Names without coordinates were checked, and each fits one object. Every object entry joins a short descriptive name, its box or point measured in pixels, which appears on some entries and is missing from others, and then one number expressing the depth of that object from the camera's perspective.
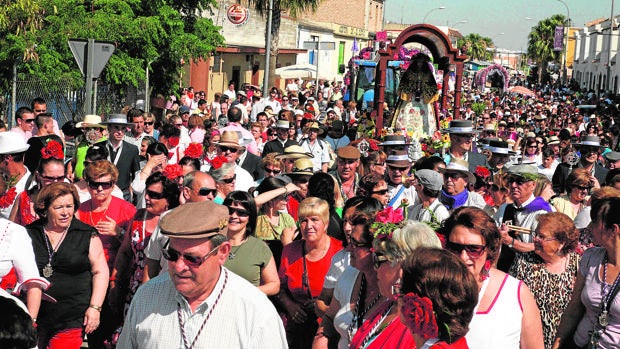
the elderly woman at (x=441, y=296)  3.28
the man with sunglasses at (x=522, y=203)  7.21
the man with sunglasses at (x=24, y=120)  10.90
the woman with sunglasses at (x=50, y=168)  7.34
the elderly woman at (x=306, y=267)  6.10
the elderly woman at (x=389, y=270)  3.95
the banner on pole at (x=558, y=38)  69.69
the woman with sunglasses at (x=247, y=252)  5.93
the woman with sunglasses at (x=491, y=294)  4.32
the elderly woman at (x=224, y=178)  7.78
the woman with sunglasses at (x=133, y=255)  6.37
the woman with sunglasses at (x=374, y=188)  7.99
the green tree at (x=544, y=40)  96.81
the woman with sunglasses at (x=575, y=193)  8.48
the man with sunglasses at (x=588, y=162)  11.30
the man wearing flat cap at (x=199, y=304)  3.73
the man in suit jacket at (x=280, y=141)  13.02
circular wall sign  32.09
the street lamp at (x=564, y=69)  100.18
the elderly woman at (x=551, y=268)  5.73
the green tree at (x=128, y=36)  18.00
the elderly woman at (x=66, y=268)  5.80
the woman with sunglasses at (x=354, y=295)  4.64
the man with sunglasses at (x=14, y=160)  8.08
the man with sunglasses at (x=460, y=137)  10.70
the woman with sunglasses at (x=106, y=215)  6.54
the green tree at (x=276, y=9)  32.53
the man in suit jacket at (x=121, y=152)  9.46
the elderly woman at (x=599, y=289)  5.03
